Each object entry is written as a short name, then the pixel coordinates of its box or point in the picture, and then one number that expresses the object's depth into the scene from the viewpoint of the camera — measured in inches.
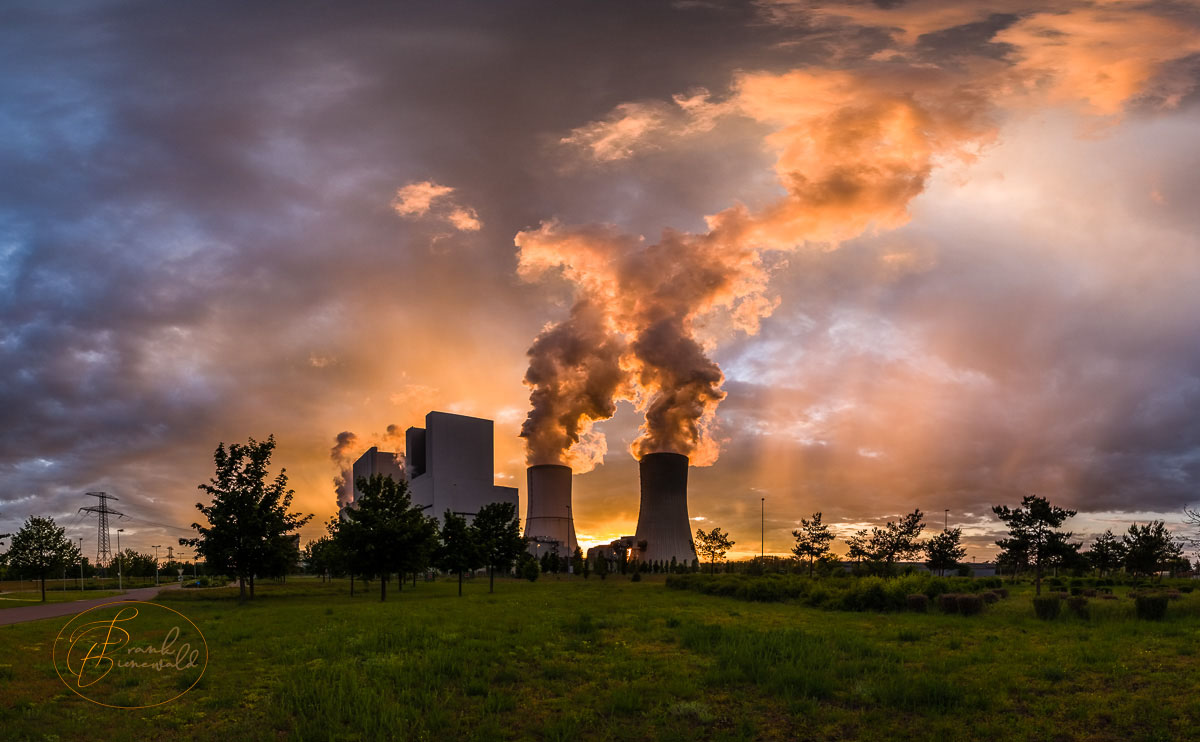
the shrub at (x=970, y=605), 866.2
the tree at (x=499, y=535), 1907.0
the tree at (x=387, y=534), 1441.9
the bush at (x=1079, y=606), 781.3
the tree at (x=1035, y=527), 1493.6
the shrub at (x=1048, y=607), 797.2
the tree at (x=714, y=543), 3462.1
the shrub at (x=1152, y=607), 749.9
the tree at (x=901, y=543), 2395.4
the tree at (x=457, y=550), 1771.7
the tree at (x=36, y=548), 1779.0
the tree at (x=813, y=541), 2428.6
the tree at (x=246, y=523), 1472.7
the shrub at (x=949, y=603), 893.8
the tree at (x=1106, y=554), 2161.5
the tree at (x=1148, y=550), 1866.5
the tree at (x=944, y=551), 2298.2
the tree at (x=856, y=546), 2615.7
